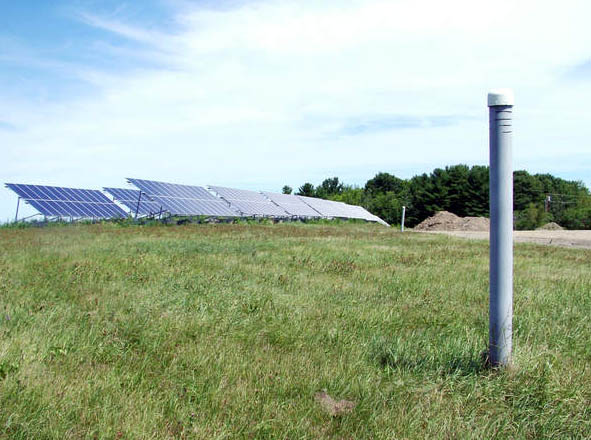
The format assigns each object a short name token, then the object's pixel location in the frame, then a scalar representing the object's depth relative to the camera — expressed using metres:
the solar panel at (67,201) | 25.58
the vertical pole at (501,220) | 3.39
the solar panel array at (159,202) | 26.73
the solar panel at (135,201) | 30.06
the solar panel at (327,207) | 48.66
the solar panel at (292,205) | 43.72
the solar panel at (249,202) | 38.03
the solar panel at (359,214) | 52.20
